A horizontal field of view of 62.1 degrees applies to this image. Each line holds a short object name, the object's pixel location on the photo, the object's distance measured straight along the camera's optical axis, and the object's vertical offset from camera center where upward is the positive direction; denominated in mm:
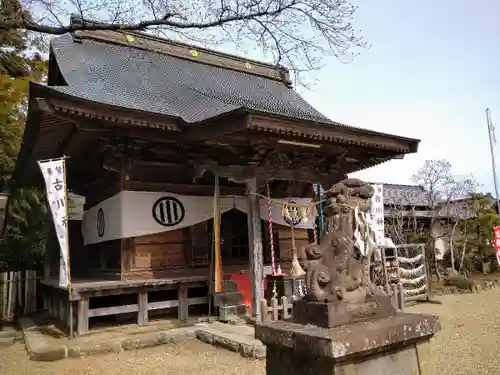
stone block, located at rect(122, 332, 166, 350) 7176 -1589
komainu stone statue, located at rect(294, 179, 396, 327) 2617 -172
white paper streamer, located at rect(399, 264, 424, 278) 12937 -993
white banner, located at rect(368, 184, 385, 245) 10844 +703
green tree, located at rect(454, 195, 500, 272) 20750 +127
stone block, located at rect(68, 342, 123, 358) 6754 -1597
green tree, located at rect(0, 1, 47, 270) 12062 +3033
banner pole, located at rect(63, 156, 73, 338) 7395 -939
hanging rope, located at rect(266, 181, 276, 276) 9263 +506
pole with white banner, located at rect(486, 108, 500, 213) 23828 +5155
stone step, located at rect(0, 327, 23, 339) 8713 -1700
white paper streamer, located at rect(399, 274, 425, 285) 12592 -1235
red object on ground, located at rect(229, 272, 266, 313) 9727 -875
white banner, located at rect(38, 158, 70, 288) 7426 +950
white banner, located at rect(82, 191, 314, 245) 8719 +827
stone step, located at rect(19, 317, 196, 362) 6703 -1573
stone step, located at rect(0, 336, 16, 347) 8102 -1685
